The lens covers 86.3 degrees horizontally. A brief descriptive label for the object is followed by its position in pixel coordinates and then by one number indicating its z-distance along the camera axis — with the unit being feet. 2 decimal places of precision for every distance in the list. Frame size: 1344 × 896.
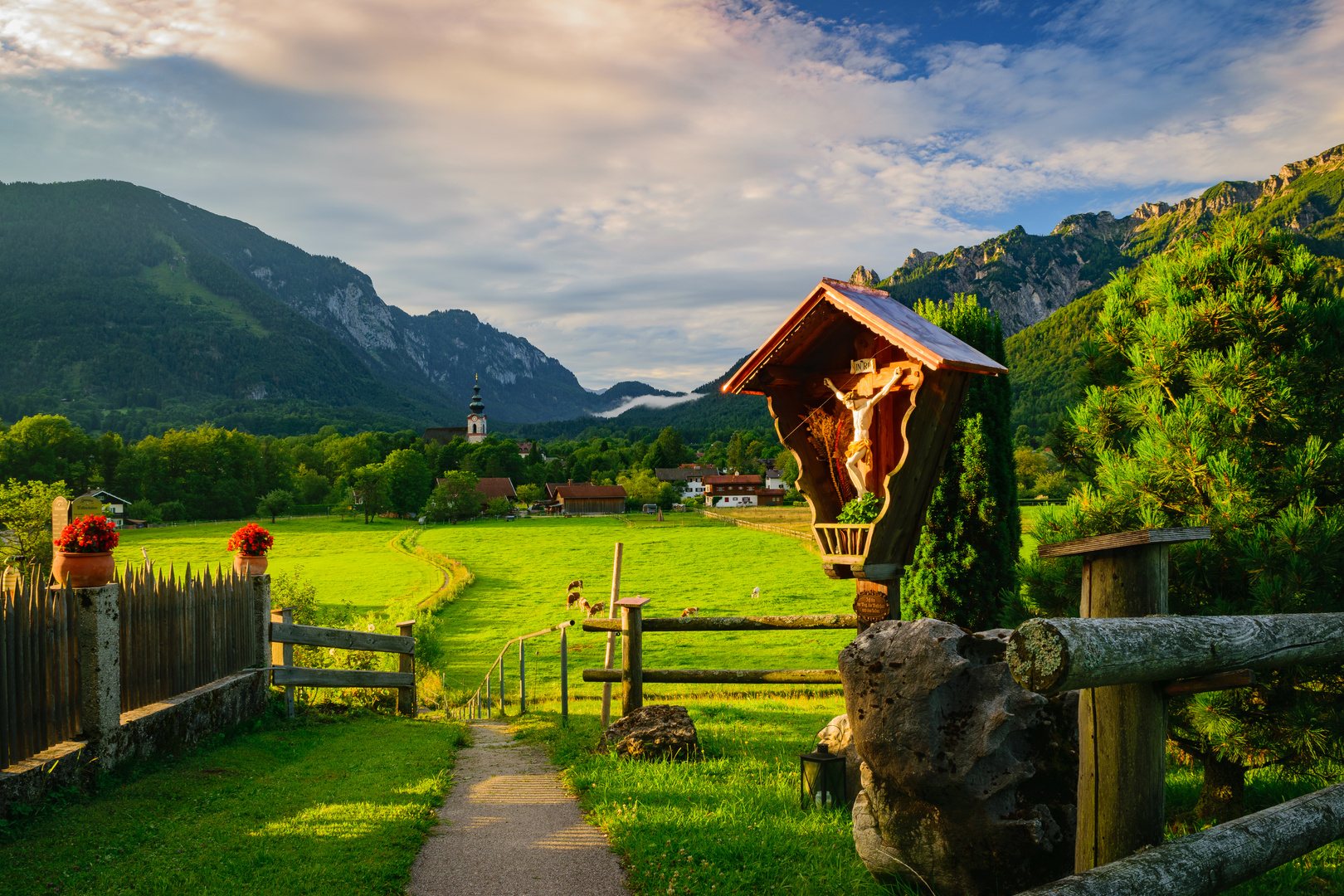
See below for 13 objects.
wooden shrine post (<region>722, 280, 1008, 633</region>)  19.34
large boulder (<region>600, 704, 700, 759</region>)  22.35
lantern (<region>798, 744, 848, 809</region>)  17.19
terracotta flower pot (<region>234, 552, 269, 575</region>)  30.94
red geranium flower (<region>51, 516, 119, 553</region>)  20.25
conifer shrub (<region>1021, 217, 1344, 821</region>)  14.78
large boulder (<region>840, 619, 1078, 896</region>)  11.54
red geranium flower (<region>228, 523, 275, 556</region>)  31.37
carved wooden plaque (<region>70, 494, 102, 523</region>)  28.50
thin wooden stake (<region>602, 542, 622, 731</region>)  28.16
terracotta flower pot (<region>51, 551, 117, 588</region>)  20.27
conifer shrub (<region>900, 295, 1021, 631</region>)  32.58
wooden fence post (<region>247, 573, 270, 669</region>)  30.22
